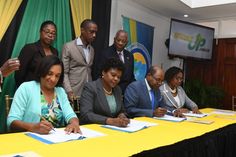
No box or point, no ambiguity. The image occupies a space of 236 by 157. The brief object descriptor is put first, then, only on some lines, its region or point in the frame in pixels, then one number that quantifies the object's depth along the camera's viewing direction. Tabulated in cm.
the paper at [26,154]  127
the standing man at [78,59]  321
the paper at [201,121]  250
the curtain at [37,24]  309
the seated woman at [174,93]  321
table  142
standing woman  279
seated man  279
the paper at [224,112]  327
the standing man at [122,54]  346
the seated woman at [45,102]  192
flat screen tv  550
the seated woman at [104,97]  229
